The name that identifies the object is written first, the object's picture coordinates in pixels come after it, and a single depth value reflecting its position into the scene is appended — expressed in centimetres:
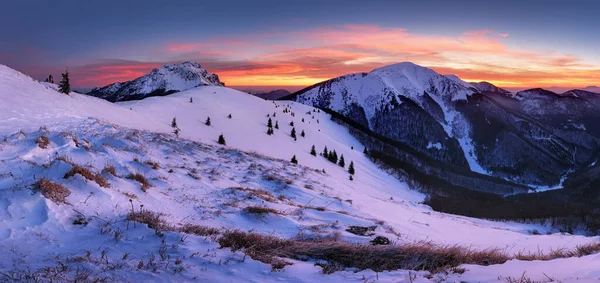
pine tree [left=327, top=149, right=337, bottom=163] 7775
